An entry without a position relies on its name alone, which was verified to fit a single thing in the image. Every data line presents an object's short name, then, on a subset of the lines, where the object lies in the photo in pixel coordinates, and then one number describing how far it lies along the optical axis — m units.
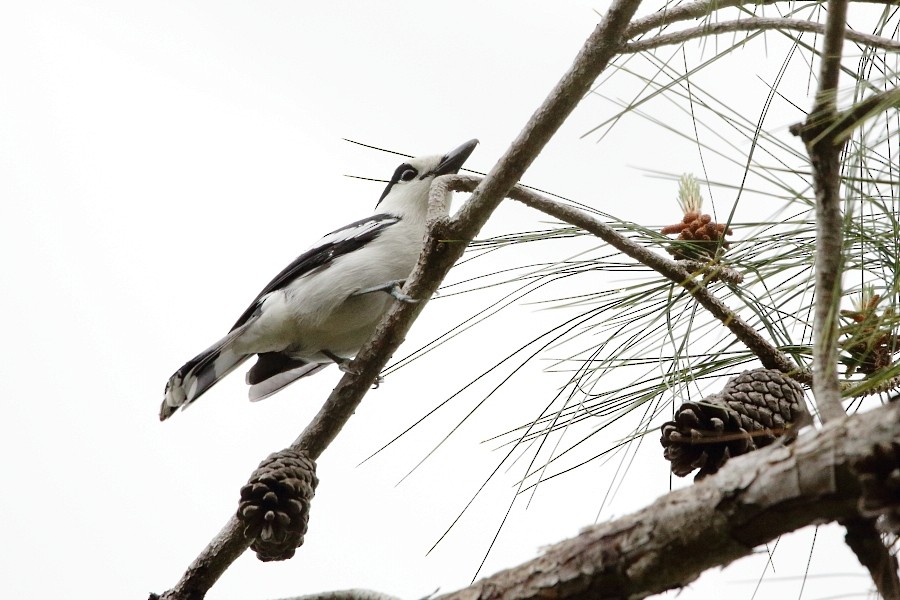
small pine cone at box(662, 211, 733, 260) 7.87
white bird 8.23
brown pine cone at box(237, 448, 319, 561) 7.88
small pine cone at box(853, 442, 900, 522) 6.19
